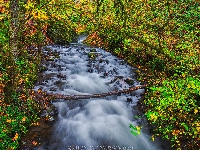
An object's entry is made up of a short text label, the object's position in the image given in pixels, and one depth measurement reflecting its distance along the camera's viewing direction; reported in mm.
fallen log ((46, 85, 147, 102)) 7649
